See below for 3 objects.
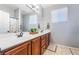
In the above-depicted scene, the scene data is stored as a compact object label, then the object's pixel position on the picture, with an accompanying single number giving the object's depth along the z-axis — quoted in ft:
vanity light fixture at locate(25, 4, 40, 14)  4.68
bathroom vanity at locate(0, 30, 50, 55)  3.22
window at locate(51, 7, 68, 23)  4.61
